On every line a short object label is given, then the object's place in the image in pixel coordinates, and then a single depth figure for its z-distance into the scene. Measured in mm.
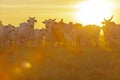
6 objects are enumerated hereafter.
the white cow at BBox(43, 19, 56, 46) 34406
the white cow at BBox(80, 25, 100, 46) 35000
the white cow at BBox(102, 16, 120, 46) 35531
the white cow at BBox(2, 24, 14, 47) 31997
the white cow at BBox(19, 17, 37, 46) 34281
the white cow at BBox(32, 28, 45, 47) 35397
